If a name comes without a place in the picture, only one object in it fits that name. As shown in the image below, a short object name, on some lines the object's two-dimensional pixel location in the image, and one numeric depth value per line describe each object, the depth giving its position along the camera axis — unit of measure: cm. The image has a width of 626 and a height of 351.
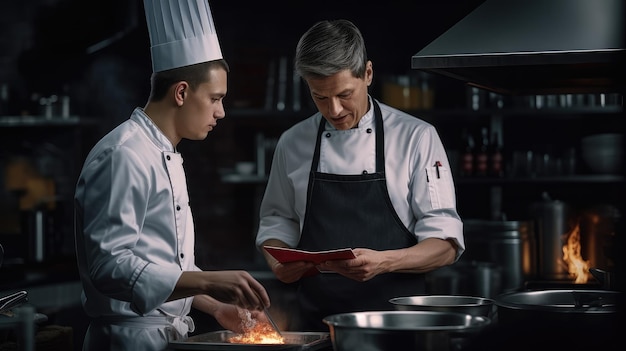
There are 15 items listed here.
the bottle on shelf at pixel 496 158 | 537
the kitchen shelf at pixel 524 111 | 522
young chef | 214
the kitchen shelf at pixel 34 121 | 543
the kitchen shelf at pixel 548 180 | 520
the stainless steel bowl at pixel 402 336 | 183
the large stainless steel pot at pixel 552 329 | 191
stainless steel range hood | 259
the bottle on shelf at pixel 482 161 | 538
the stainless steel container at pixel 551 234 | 519
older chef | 284
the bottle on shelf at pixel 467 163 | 538
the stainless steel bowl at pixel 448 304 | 214
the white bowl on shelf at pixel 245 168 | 552
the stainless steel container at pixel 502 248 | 504
